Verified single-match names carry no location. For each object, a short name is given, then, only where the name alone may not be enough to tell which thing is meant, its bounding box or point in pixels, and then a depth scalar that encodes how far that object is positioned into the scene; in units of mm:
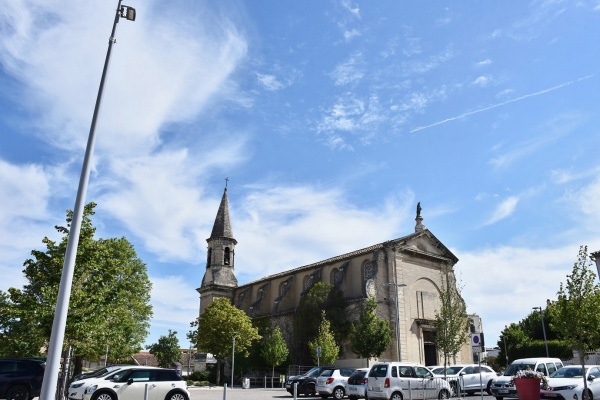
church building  38594
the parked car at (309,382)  23281
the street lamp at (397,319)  35438
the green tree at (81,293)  17188
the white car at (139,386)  15141
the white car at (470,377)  23112
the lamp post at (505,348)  53762
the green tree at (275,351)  37750
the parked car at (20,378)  17578
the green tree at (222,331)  37375
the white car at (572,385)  16062
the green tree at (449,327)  35062
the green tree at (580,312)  16438
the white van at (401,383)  17780
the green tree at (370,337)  34500
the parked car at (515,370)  19812
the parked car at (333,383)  22411
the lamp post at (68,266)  7266
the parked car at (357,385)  20953
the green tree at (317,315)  38000
